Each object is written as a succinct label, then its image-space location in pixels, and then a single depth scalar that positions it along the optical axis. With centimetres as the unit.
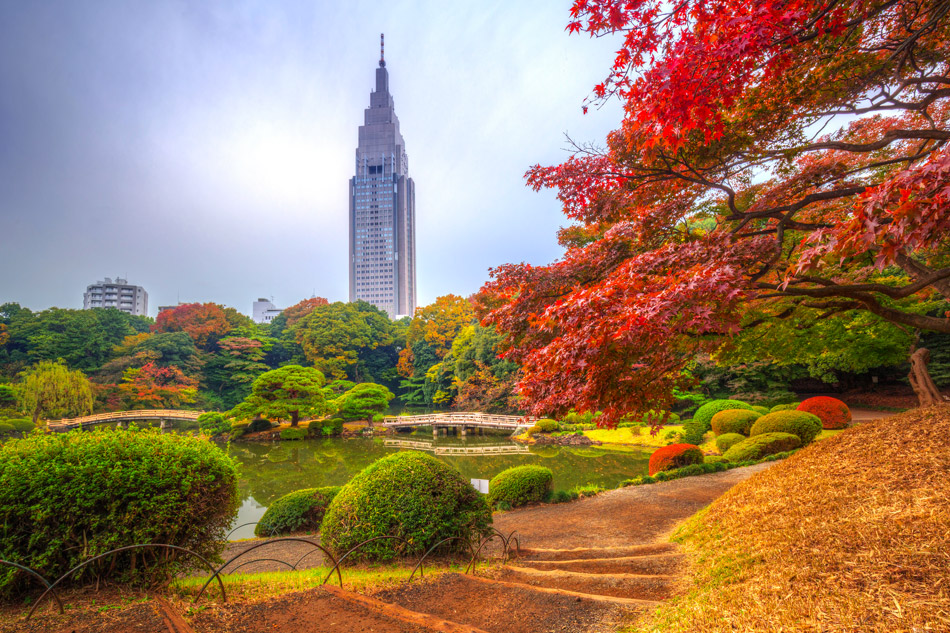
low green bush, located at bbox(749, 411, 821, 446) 962
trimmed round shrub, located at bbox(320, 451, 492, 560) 405
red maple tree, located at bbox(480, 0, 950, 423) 250
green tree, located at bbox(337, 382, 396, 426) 2125
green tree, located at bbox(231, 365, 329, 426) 1931
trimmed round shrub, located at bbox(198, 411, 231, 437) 1967
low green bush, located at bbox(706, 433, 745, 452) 1169
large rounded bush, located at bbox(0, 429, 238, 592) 272
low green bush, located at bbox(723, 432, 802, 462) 940
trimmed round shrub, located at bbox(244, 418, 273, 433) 2059
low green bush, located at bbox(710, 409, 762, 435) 1245
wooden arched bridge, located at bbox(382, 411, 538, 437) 2075
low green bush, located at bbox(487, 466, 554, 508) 782
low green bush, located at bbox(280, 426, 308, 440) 1986
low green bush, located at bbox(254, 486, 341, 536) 702
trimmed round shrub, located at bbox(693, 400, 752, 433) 1453
